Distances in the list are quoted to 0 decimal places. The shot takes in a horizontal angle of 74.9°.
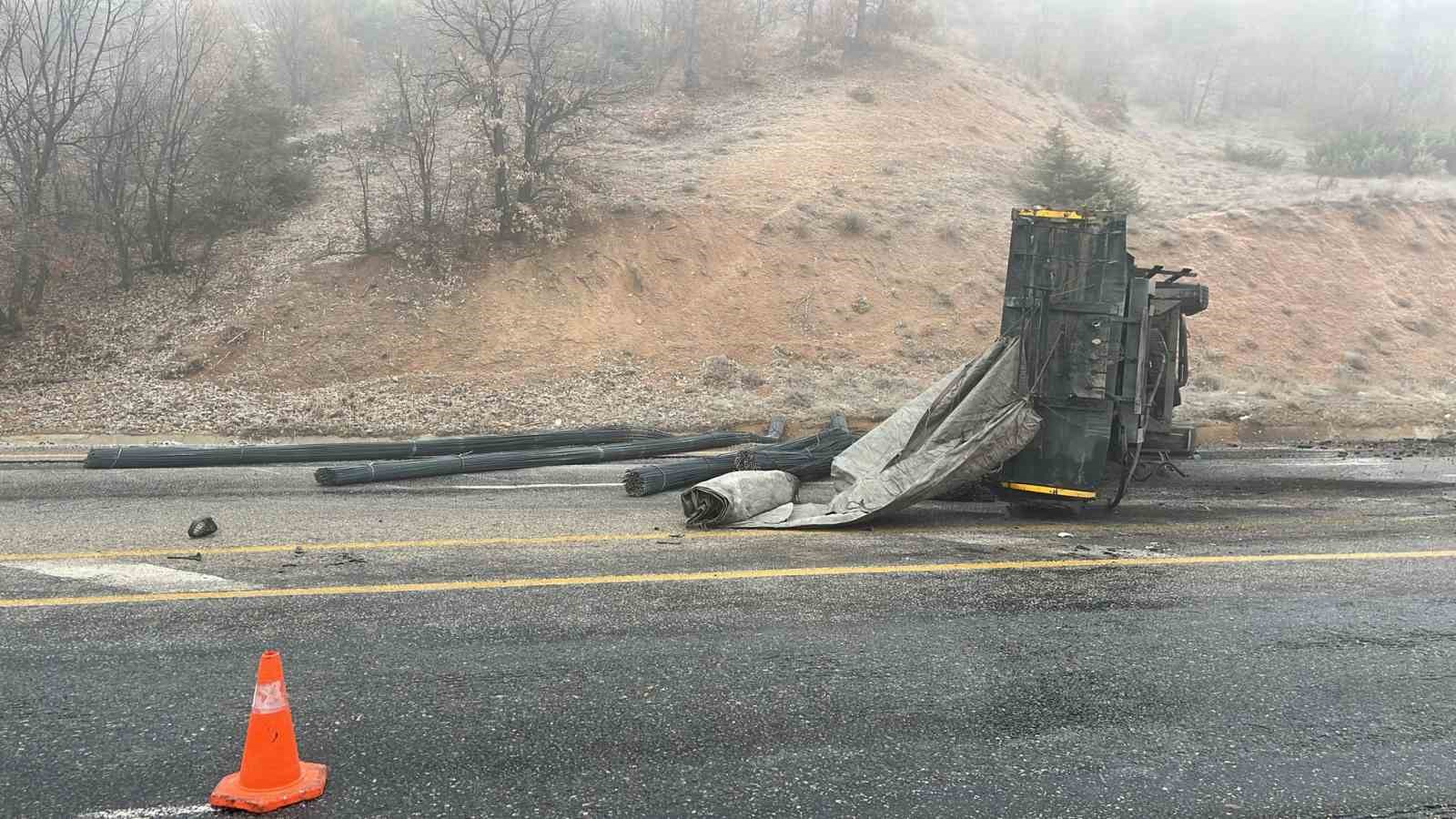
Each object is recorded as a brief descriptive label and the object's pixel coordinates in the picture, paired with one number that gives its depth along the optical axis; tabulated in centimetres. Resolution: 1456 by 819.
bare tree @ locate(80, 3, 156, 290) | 1861
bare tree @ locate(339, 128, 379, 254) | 1966
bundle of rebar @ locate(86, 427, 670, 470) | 1036
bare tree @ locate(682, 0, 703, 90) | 3050
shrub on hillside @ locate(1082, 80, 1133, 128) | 3466
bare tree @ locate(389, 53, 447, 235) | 2000
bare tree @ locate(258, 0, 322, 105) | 3081
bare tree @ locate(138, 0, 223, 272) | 1920
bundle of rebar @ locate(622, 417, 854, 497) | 902
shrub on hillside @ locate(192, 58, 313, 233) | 2072
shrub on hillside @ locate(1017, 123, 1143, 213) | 2402
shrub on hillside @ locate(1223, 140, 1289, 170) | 3181
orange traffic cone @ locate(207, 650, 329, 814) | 321
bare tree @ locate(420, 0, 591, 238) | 1992
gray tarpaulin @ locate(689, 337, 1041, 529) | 771
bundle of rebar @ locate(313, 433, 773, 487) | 953
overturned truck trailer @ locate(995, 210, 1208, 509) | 796
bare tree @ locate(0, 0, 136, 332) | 1698
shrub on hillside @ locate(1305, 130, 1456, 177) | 3067
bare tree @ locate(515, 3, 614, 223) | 2056
